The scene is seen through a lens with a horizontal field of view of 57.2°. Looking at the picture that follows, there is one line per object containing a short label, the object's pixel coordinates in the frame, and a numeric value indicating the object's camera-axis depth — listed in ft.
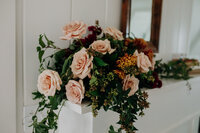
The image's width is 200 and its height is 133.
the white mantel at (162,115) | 3.05
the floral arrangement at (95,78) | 2.53
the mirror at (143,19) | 4.23
